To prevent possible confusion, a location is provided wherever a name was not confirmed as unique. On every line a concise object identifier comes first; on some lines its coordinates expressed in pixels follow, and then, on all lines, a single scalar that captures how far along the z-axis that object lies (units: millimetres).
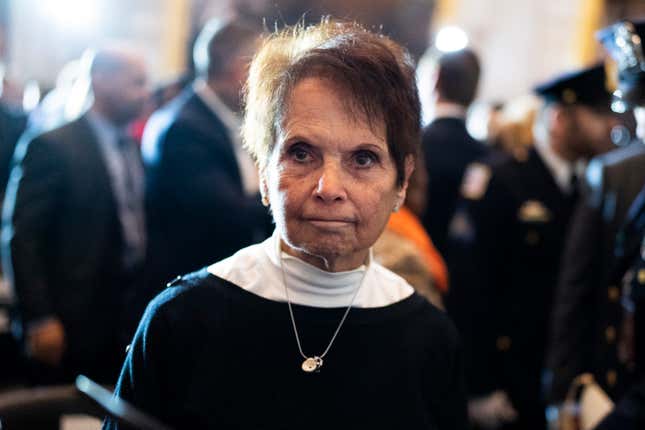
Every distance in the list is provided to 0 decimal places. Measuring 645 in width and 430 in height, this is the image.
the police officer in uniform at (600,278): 3188
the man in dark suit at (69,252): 3641
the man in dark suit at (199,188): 3152
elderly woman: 1591
